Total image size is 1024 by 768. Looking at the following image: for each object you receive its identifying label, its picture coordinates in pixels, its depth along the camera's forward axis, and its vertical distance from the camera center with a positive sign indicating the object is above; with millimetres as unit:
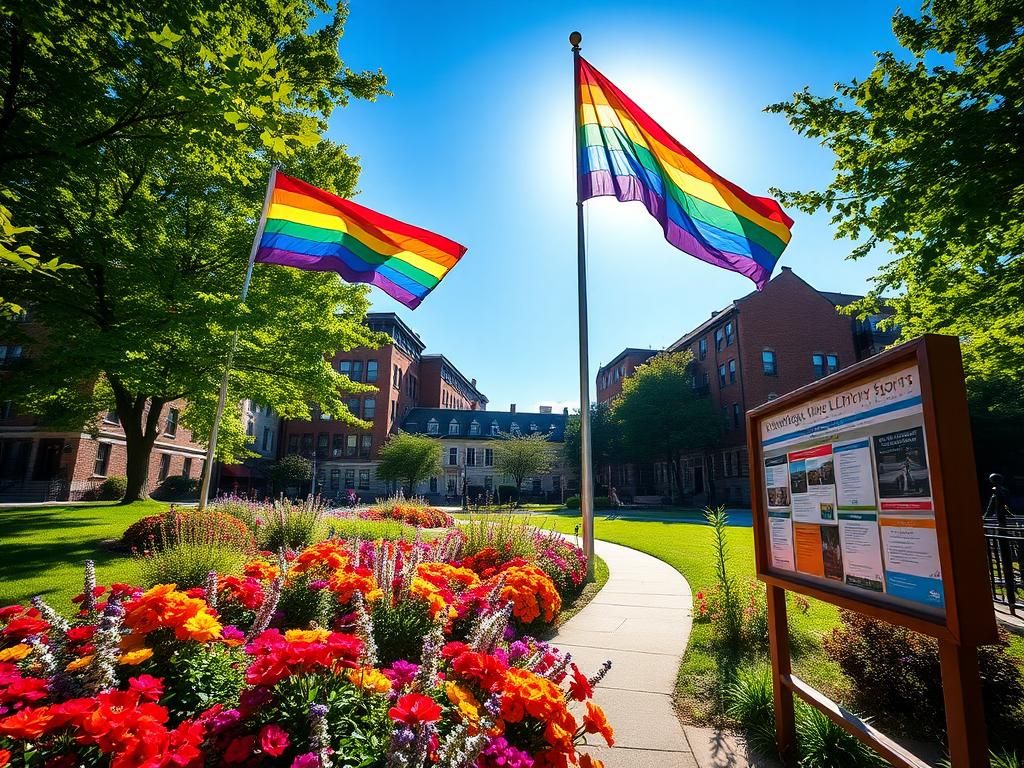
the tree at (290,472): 43219 +24
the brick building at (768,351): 41406 +11316
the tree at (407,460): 40784 +1233
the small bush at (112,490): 32031 -1414
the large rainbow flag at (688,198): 8125 +4559
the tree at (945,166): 7934 +5342
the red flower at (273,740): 1963 -1050
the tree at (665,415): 42562 +5805
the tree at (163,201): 7129 +5628
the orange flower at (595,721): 2420 -1135
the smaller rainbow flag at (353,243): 8992 +4091
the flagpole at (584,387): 8977 +1746
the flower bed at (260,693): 1927 -1014
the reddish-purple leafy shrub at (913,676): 3621 -1388
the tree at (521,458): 46969 +1912
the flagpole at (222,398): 8953 +1393
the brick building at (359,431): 51344 +4516
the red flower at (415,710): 1927 -895
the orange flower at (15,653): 2545 -940
